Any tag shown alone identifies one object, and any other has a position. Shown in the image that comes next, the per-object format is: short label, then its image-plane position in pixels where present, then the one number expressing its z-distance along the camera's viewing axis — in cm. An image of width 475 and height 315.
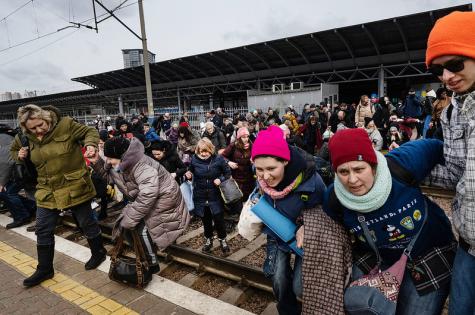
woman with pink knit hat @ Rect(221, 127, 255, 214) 543
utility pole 1284
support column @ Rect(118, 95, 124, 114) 3353
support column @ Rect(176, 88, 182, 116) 2869
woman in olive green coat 373
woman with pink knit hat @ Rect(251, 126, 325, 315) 219
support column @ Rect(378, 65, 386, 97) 1919
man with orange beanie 144
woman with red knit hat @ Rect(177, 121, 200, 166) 661
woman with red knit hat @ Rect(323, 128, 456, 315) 174
